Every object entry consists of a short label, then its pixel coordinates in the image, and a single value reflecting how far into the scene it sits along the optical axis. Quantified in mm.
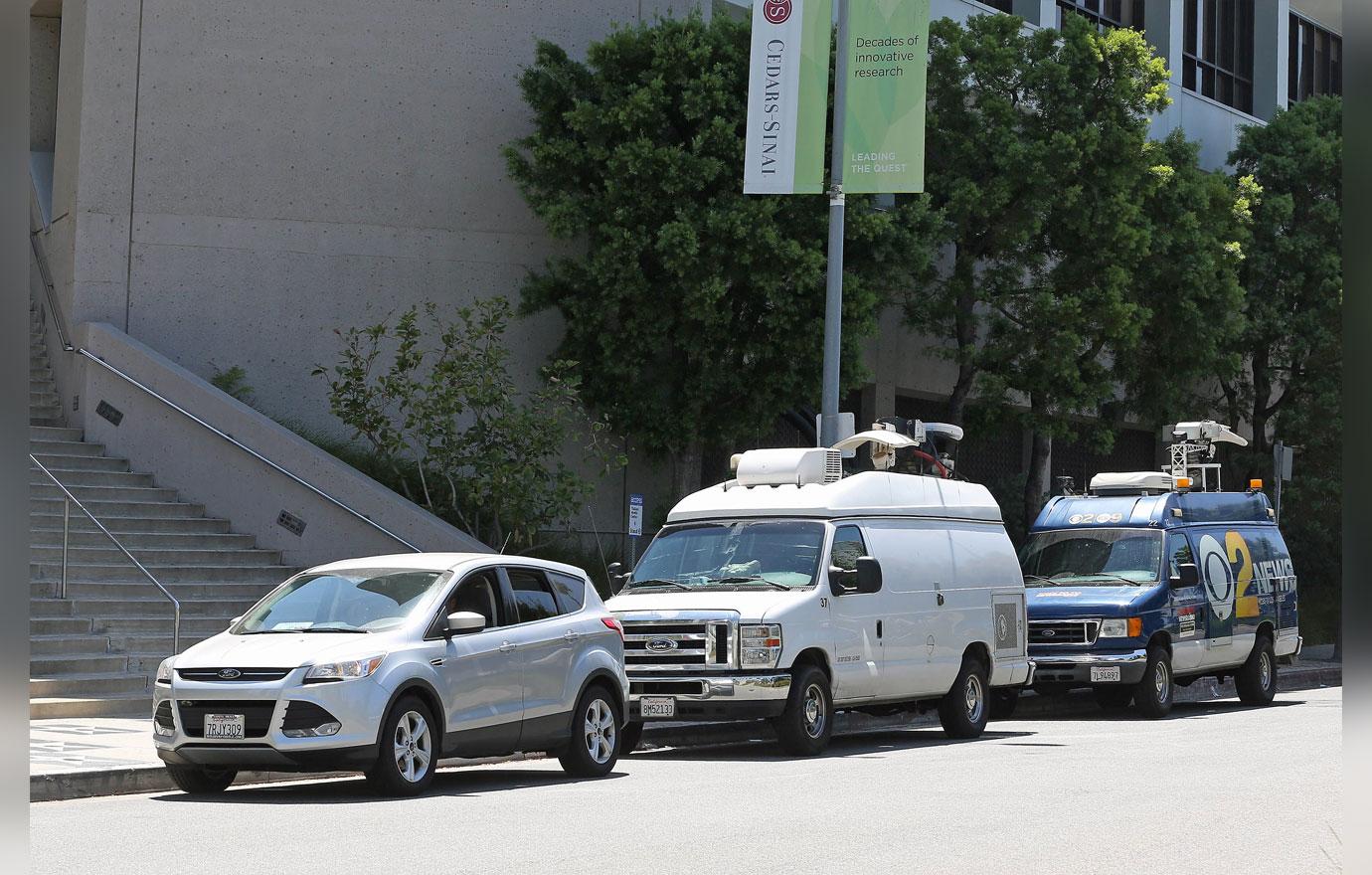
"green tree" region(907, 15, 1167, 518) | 27281
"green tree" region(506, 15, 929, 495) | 23609
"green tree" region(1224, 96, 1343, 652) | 34594
